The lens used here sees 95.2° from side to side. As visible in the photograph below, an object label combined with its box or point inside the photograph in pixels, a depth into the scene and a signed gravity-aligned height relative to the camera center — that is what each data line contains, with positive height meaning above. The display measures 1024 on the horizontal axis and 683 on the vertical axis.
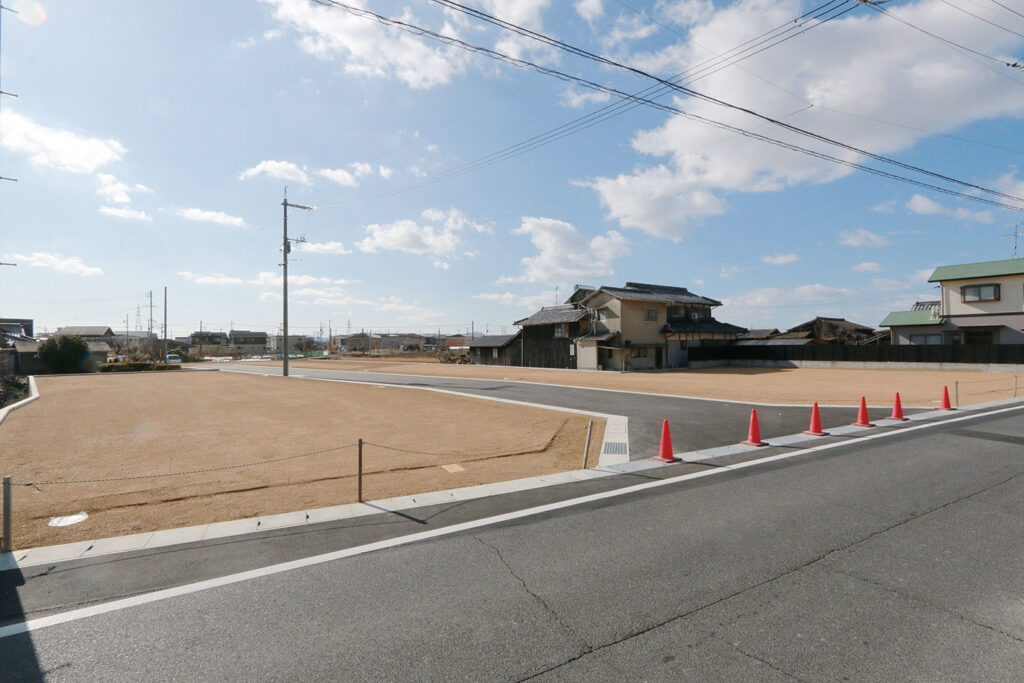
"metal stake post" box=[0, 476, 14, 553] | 4.64 -1.85
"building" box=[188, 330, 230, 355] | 101.82 +0.86
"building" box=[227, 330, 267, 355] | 107.56 +1.28
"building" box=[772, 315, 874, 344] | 51.85 +1.79
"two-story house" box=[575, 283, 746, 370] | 39.31 +1.44
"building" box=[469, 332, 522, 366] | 49.43 -0.42
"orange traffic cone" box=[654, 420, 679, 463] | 8.54 -1.93
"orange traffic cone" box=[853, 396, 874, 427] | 11.68 -1.84
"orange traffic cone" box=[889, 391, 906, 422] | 12.71 -1.80
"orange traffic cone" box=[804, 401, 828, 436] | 10.78 -1.85
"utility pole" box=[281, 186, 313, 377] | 33.81 +6.03
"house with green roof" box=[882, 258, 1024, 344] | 34.03 +2.79
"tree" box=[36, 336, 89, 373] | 38.09 -0.61
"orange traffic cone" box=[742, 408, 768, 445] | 9.88 -1.88
